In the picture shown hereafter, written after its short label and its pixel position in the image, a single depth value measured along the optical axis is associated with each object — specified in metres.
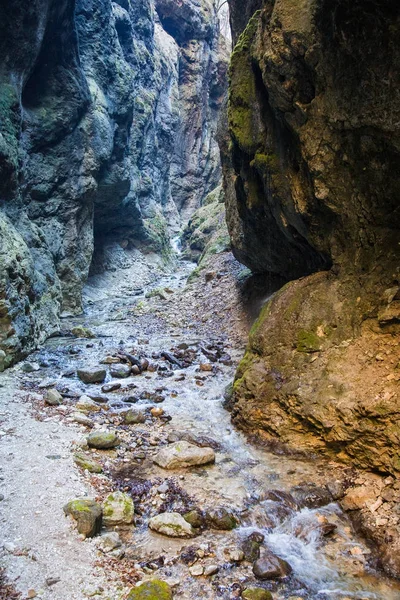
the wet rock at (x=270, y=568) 3.98
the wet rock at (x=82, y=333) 14.32
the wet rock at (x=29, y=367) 10.23
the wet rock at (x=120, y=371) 10.23
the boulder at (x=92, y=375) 9.67
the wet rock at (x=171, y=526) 4.49
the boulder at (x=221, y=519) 4.66
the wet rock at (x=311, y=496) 5.16
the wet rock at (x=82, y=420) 7.12
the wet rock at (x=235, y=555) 4.15
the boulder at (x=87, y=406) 7.86
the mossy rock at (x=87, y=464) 5.63
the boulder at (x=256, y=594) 3.66
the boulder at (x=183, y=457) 5.96
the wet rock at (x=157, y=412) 7.83
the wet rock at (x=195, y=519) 4.68
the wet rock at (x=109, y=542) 4.13
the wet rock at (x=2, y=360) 9.85
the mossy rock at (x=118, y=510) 4.62
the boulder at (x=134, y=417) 7.46
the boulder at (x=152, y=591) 3.48
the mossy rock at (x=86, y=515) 4.27
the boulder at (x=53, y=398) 7.95
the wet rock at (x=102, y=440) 6.33
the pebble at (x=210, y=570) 3.94
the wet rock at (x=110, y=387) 9.11
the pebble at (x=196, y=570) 3.93
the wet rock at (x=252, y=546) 4.22
